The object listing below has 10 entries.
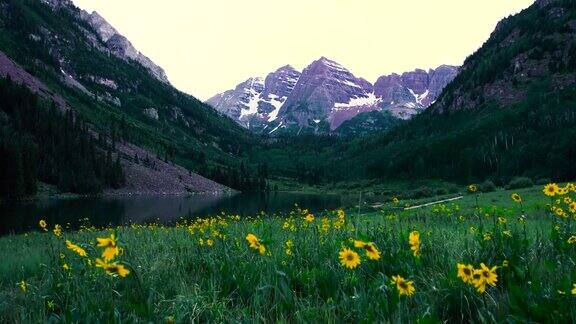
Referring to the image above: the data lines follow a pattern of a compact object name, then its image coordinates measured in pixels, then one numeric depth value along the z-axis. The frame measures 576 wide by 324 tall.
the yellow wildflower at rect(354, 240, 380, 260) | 3.53
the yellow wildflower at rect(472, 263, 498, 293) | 2.97
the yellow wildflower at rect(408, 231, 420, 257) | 4.11
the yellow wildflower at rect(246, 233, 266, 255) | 4.32
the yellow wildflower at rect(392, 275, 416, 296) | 3.06
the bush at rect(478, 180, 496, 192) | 55.48
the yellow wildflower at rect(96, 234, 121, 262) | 3.29
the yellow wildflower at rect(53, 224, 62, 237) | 7.34
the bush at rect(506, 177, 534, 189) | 52.53
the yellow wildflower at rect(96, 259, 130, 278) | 3.26
